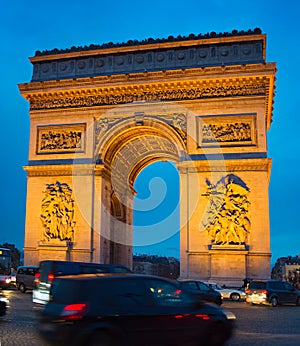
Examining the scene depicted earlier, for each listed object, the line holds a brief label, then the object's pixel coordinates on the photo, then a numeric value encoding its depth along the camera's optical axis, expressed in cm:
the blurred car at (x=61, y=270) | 1765
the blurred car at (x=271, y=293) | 2252
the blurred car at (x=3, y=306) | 1324
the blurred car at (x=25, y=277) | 2736
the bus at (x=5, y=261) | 4411
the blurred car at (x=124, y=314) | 787
